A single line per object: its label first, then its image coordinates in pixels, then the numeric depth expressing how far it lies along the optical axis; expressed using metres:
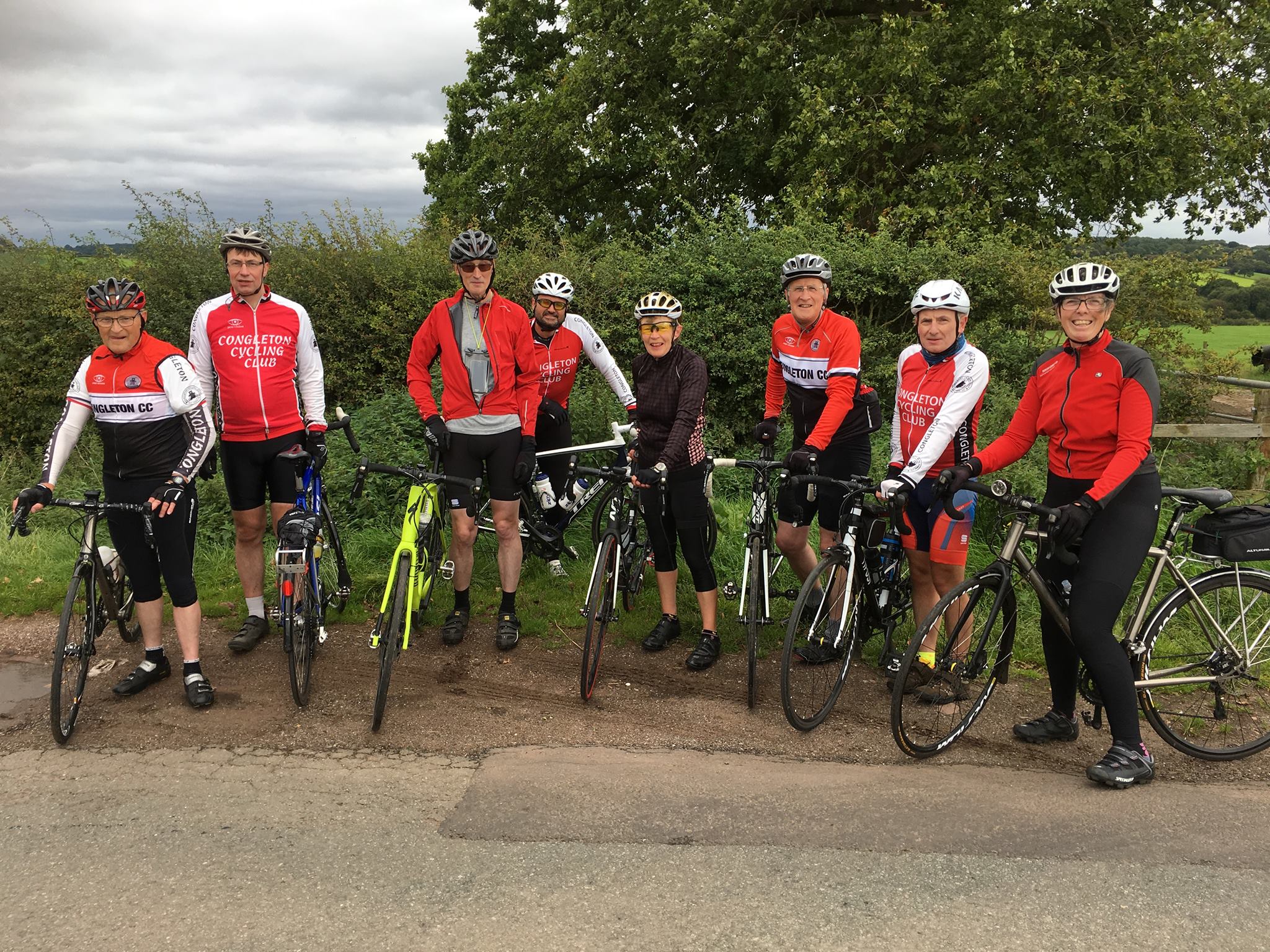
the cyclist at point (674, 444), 5.40
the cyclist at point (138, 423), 4.83
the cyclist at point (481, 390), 5.79
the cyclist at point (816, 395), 5.50
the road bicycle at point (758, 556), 5.05
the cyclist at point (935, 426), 4.77
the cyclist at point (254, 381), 5.55
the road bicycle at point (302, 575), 4.96
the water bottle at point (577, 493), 7.41
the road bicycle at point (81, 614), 4.60
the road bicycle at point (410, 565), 4.87
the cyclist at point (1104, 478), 4.08
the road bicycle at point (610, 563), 5.15
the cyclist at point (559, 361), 6.88
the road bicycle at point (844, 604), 4.91
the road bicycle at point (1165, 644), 4.41
